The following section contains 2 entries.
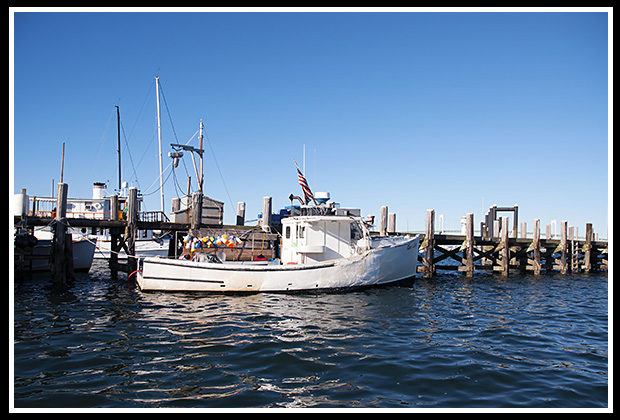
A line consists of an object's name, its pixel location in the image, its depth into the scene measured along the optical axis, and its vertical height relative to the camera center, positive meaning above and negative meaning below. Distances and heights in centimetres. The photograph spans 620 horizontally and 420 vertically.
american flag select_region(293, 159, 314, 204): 1864 +206
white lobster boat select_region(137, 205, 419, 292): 1653 -128
